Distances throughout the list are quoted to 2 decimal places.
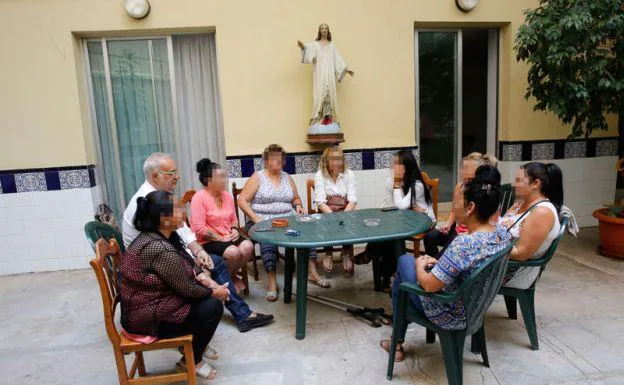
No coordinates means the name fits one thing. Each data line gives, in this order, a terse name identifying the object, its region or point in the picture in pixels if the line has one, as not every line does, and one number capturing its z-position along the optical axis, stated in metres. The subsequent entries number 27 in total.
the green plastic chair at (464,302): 1.78
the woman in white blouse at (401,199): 3.22
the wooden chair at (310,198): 3.66
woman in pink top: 3.03
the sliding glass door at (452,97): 4.41
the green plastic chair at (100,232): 2.27
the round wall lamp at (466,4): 4.09
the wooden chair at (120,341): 1.83
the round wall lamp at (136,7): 3.77
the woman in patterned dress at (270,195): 3.37
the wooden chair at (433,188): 3.41
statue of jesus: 3.83
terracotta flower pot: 3.67
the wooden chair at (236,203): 3.54
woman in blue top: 1.78
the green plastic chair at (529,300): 2.31
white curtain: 4.14
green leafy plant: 3.32
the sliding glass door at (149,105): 4.11
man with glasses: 2.38
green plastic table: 2.43
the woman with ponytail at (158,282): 1.85
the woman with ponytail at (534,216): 2.19
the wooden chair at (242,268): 3.26
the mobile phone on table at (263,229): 2.70
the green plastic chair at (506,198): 3.20
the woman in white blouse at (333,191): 3.51
